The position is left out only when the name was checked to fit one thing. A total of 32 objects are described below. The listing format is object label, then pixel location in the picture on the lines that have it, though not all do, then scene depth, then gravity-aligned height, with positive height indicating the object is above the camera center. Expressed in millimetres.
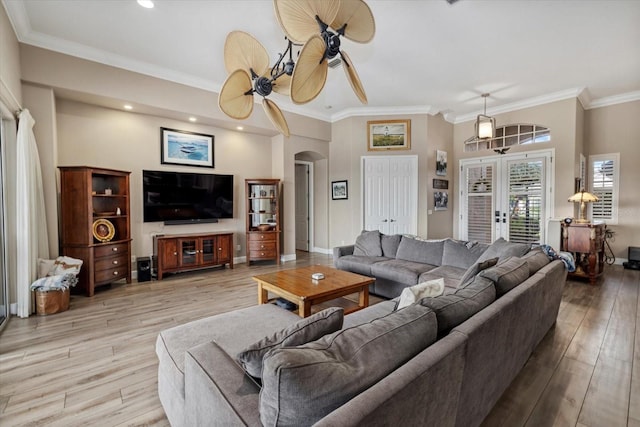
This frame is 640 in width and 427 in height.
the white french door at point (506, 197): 5891 +140
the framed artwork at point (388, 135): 6441 +1510
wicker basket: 3283 -1060
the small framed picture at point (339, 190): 6832 +333
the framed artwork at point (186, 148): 5176 +1041
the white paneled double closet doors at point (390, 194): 6414 +228
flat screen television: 4969 +160
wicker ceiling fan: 1844 +1164
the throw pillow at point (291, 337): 1133 -529
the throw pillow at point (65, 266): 3594 -734
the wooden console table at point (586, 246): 4520 -678
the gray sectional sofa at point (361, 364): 873 -595
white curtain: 3205 -100
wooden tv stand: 4809 -775
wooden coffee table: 2799 -831
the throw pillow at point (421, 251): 3957 -641
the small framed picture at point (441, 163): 6694 +931
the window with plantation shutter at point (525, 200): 5930 +66
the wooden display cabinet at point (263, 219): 5922 -287
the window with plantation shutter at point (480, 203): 6637 +13
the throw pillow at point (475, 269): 2477 -551
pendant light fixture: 5055 +1291
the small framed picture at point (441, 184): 6652 +459
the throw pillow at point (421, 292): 1871 -567
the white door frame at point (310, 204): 7669 +6
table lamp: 4816 +76
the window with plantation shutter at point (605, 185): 5715 +347
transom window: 5922 +1389
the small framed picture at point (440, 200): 6676 +86
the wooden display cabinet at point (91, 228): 3941 -300
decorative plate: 4207 -339
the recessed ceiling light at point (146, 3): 3031 +2081
